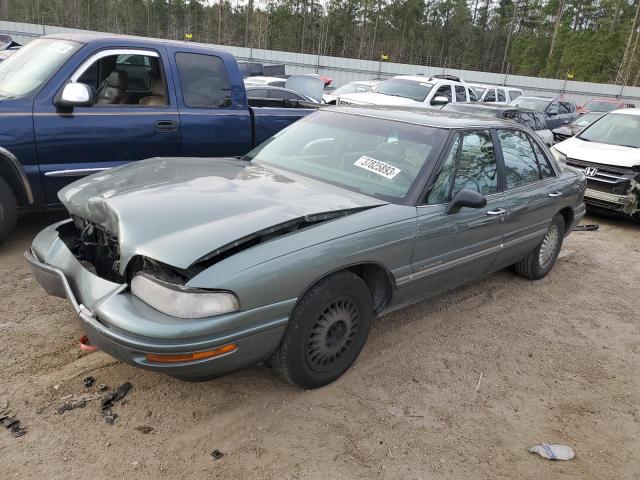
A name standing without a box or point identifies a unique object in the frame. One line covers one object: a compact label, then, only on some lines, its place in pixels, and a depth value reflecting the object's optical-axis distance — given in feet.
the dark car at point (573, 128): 42.11
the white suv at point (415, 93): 42.60
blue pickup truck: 14.48
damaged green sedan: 8.22
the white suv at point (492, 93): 55.21
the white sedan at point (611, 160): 25.73
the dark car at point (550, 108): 52.47
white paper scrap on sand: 9.39
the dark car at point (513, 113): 36.12
